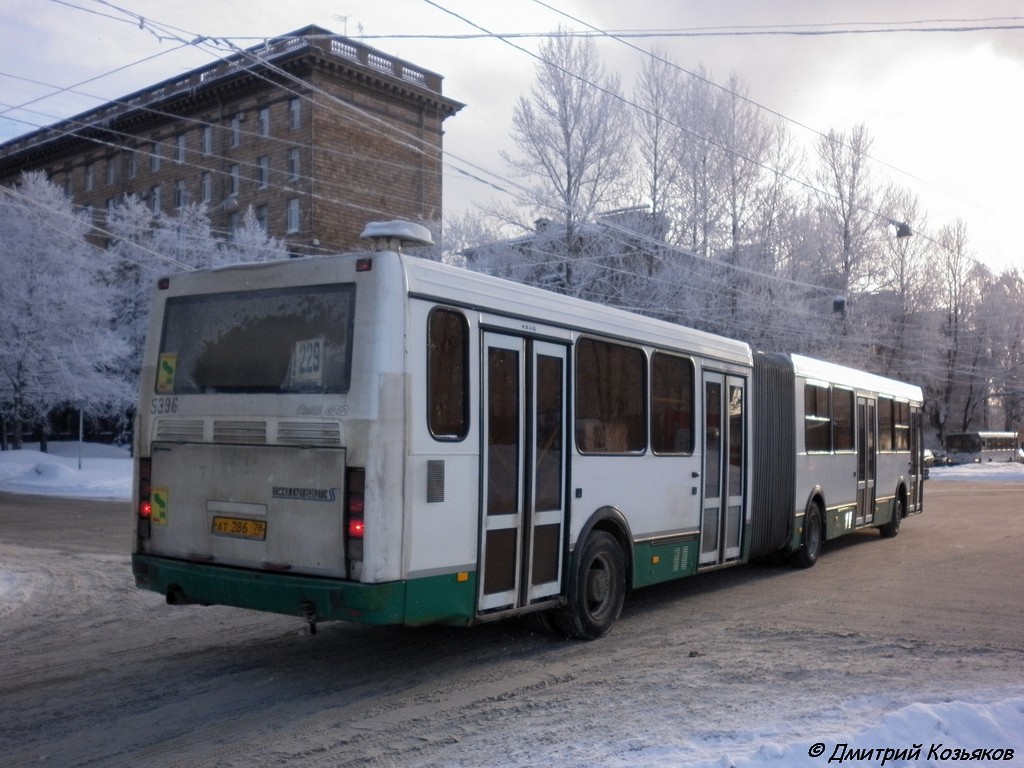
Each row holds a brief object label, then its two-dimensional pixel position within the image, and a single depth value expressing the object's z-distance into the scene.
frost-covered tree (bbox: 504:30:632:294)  30.95
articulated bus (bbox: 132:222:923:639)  6.86
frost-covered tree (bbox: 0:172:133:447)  36.75
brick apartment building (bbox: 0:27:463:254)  51.72
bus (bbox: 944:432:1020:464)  58.34
